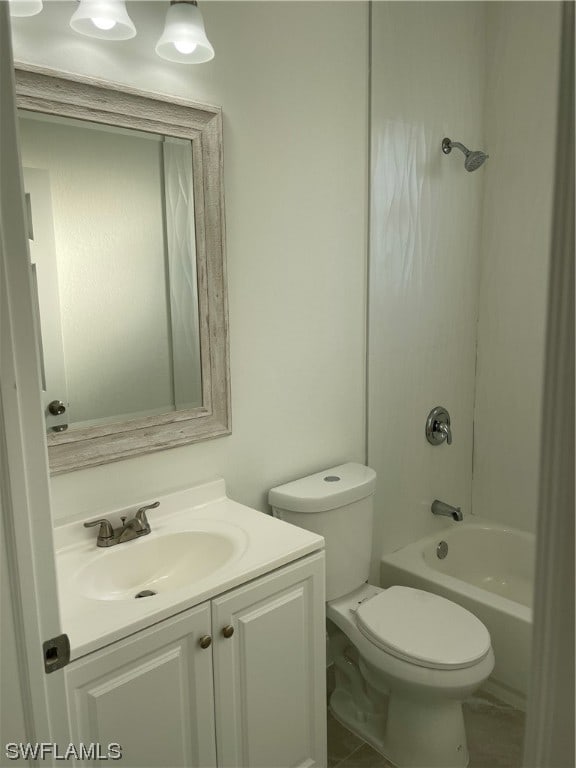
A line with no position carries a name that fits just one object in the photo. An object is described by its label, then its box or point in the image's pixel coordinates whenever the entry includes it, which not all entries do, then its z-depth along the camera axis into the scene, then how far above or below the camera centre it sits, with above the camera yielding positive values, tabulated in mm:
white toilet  1662 -1004
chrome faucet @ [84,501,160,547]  1560 -601
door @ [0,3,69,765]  687 -188
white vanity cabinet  1216 -881
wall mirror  1453 +117
